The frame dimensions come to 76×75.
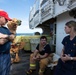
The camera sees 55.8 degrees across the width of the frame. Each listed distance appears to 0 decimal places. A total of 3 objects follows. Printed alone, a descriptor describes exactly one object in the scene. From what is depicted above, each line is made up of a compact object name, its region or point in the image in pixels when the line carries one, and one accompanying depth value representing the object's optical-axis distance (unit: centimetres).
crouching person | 192
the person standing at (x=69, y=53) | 129
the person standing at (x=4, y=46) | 109
